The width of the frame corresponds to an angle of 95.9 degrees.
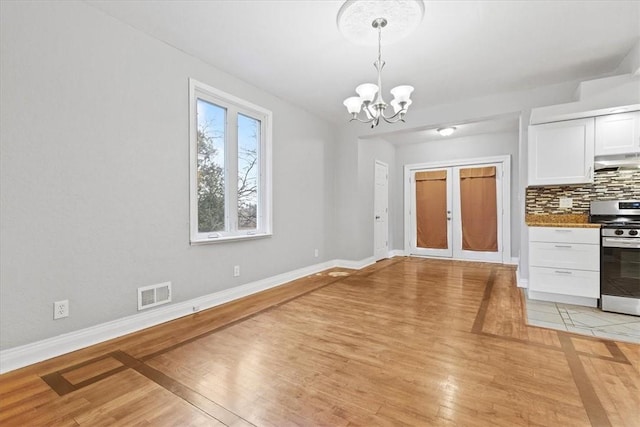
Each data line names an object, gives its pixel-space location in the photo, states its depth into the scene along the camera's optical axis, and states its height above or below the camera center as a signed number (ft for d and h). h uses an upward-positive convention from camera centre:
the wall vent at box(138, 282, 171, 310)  8.78 -2.62
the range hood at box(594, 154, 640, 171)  10.21 +1.81
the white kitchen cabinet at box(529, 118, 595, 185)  10.80 +2.32
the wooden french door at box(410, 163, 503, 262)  19.79 -0.02
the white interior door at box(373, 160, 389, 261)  20.01 +0.06
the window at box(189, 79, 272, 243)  10.65 +1.87
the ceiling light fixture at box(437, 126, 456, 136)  17.92 +5.17
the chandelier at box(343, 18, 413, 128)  8.61 +3.52
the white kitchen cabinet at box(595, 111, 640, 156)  9.96 +2.76
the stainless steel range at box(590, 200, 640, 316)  9.55 -1.67
